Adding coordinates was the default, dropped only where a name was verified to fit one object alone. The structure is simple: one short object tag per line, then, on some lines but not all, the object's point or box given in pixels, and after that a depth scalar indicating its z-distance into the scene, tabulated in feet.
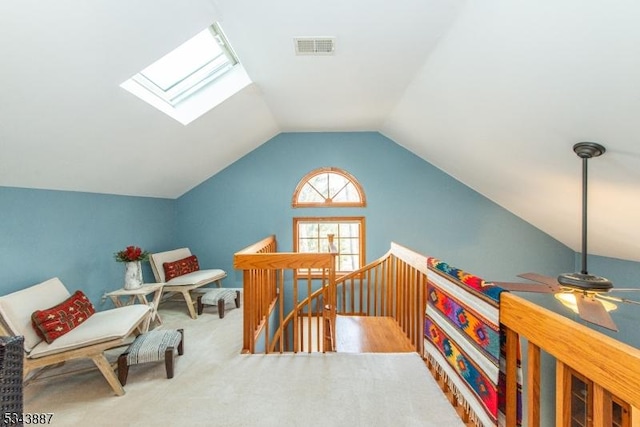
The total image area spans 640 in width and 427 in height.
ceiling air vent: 7.11
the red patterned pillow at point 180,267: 12.48
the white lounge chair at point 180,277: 11.64
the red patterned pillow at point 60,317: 6.39
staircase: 8.04
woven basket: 3.78
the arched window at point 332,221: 15.46
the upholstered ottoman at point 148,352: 6.68
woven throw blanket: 4.48
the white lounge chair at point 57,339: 6.05
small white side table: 9.47
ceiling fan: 5.74
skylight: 7.82
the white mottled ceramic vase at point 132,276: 9.79
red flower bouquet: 9.79
